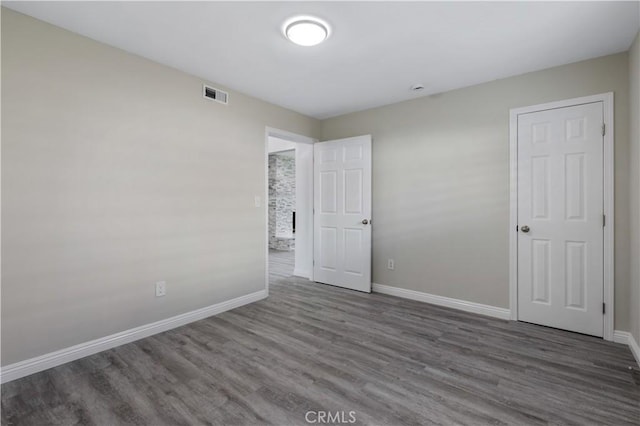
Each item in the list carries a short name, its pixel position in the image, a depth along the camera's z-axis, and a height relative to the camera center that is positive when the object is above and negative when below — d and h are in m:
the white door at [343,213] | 4.06 +0.01
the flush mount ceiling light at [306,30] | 2.14 +1.36
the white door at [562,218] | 2.66 -0.04
